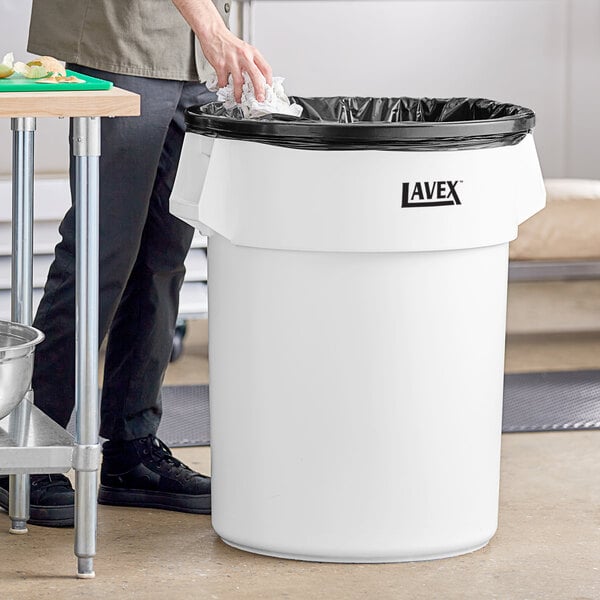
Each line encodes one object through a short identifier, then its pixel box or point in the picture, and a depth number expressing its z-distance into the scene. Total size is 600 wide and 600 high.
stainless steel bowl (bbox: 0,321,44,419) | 4.40
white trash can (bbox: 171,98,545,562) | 4.36
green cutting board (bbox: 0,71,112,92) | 4.26
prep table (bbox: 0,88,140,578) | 4.24
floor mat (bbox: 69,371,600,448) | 5.52
